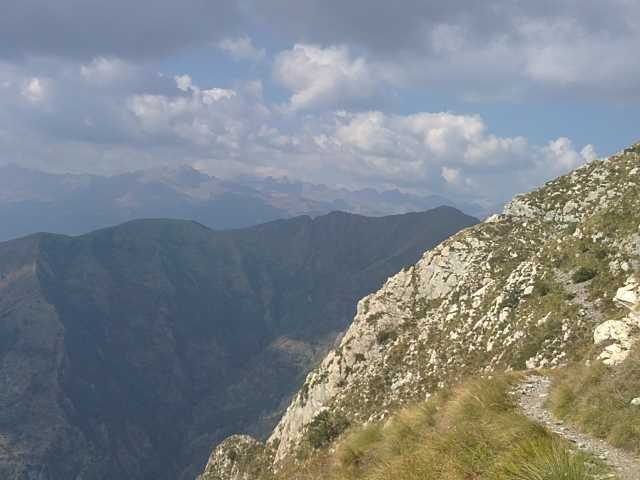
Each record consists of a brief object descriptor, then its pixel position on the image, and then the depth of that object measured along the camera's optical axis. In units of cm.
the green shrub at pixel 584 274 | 3628
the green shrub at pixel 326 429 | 4094
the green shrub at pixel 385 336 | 5175
